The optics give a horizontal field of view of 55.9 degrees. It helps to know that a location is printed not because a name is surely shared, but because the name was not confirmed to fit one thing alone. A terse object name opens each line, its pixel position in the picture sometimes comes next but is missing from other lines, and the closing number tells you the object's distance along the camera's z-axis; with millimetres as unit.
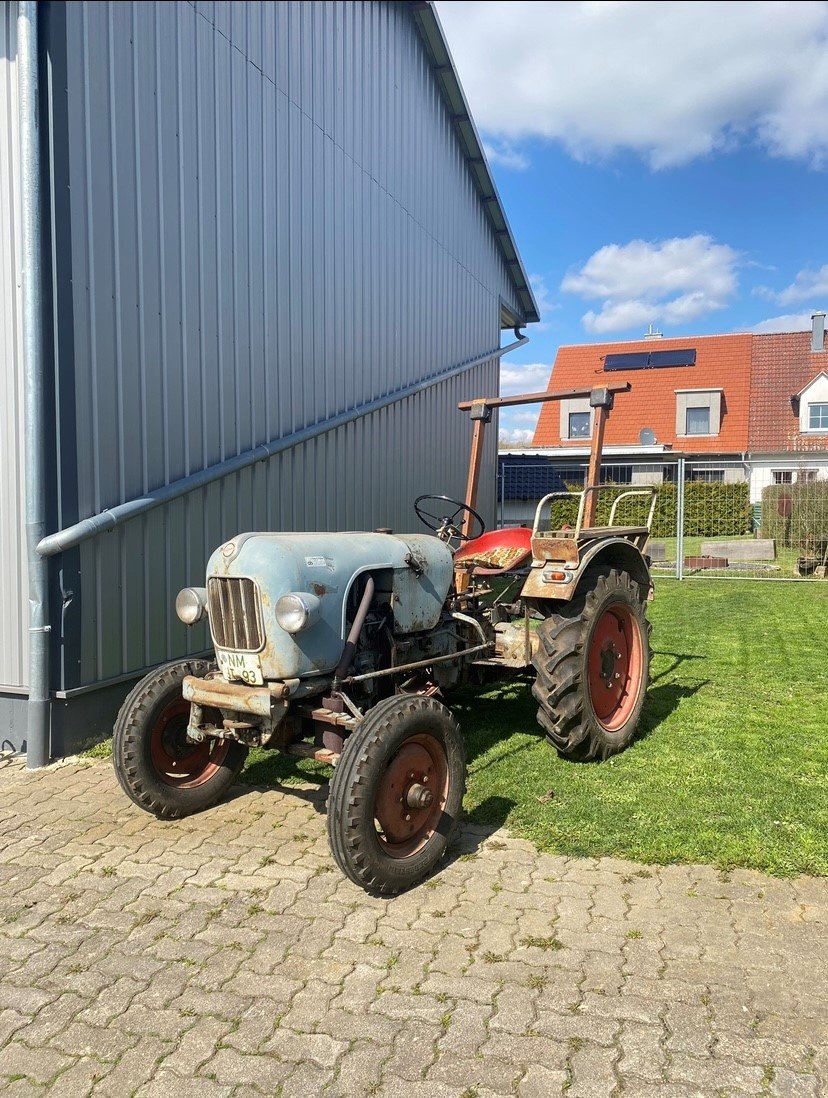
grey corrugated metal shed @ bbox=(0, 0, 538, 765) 4535
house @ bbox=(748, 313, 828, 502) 24641
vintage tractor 3096
